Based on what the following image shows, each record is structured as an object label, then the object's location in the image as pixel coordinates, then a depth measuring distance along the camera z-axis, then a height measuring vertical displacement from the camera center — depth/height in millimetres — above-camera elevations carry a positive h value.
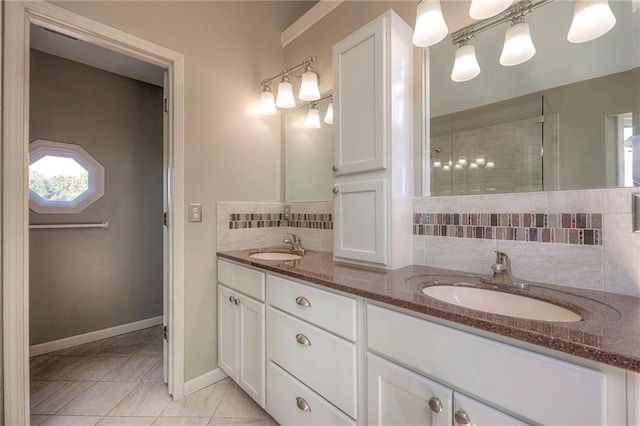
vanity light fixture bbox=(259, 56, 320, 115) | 1771 +824
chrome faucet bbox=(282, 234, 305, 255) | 1906 -197
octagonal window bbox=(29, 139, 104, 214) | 2207 +319
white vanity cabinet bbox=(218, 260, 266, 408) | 1438 -619
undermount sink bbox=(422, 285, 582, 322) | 844 -293
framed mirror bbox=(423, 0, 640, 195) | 901 +381
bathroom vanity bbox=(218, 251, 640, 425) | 561 -366
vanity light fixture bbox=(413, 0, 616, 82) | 917 +701
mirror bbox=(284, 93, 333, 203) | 1932 +423
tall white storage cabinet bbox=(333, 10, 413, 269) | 1282 +353
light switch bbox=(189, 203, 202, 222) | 1725 +26
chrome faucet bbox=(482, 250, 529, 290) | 1001 -206
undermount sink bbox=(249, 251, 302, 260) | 1872 -266
